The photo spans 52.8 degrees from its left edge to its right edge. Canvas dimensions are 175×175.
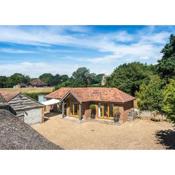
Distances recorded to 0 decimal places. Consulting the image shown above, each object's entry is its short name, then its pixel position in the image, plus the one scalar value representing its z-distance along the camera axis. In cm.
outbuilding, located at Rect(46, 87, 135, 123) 1336
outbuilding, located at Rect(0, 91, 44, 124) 907
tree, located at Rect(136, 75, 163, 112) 1309
